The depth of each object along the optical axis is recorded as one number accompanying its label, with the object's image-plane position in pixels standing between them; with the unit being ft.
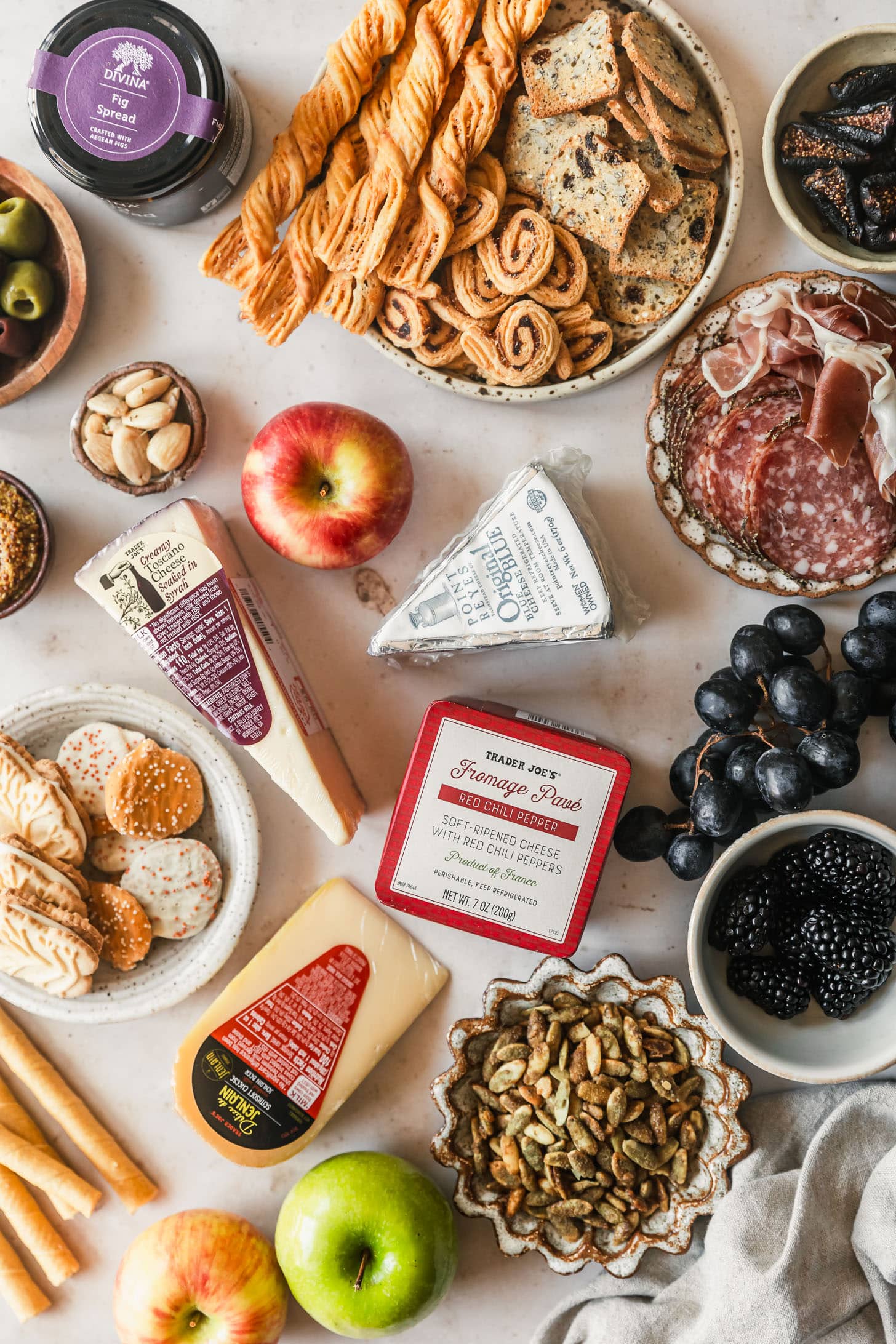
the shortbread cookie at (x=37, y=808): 2.32
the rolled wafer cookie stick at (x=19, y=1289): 2.42
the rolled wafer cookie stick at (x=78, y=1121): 2.41
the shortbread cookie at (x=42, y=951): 2.29
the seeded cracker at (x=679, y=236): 2.21
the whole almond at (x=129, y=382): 2.30
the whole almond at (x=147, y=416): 2.29
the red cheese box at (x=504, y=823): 2.23
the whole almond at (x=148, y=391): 2.29
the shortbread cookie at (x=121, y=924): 2.35
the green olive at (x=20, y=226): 2.27
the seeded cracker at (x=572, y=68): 2.12
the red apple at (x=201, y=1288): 2.29
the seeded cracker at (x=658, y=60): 2.12
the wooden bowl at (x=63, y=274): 2.30
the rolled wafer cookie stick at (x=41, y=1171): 2.39
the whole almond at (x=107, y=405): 2.29
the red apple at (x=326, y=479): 2.24
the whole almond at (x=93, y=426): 2.30
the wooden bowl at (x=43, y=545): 2.32
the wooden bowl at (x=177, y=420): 2.30
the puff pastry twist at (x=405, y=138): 2.16
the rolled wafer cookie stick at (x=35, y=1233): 2.41
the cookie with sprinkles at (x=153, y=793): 2.34
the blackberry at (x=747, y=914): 2.14
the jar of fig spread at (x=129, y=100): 2.17
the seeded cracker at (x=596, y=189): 2.14
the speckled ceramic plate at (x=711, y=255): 2.21
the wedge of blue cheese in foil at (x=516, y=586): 2.17
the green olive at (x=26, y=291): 2.27
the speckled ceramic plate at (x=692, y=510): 2.24
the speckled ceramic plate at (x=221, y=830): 2.36
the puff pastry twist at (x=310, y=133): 2.19
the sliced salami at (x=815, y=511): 2.21
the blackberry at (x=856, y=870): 2.11
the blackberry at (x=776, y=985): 2.18
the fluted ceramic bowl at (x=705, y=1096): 2.23
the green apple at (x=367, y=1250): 2.24
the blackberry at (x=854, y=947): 2.11
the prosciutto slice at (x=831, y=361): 2.12
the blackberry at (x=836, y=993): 2.17
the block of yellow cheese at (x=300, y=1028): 2.33
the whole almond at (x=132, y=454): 2.28
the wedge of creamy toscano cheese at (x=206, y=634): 2.25
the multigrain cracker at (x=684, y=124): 2.13
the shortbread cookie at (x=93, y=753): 2.37
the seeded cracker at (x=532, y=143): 2.19
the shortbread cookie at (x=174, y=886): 2.37
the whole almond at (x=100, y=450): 2.29
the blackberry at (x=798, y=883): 2.17
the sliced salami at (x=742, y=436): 2.21
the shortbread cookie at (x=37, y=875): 2.30
